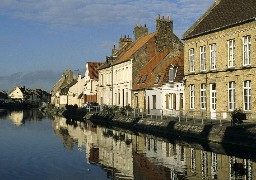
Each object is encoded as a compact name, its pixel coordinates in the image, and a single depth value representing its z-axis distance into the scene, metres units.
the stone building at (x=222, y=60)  34.25
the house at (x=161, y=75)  46.84
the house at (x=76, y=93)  95.70
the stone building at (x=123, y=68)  60.00
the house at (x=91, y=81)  83.00
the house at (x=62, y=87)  117.19
